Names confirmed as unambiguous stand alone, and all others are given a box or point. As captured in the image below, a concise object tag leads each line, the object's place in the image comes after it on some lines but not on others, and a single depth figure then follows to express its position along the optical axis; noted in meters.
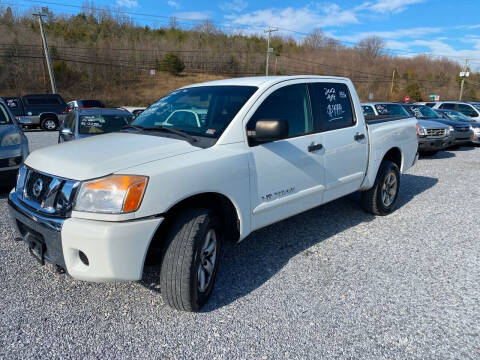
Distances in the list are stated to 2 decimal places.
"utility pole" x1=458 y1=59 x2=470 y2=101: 50.81
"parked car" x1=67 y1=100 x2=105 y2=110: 23.87
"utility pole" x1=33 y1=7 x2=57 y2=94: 27.72
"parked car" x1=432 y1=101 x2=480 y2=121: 14.30
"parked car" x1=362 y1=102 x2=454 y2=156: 9.57
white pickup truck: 2.21
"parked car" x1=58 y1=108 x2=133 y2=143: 6.69
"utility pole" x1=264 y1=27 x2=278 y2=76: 39.95
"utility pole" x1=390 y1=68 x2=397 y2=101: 60.10
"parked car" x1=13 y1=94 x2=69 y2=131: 17.86
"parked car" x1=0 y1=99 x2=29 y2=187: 5.17
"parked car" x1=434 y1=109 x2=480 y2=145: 12.39
